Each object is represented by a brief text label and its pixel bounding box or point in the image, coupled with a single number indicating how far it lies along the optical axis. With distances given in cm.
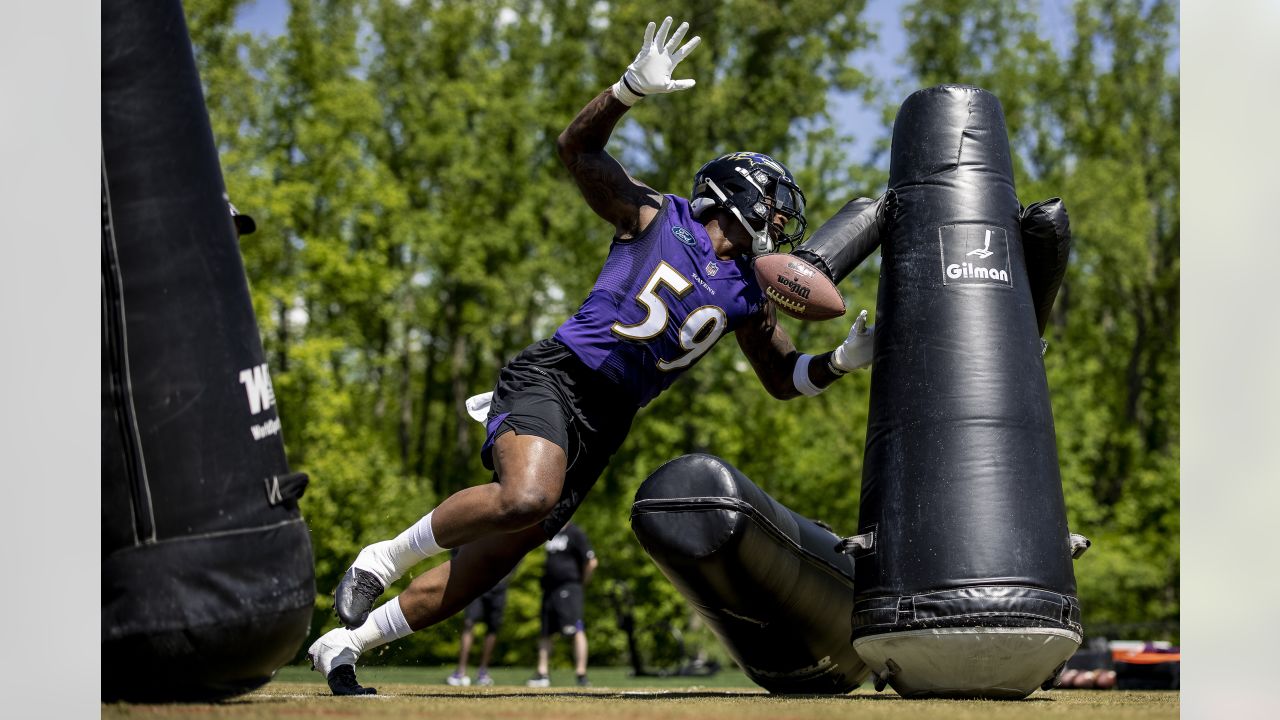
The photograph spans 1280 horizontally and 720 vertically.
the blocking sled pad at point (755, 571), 403
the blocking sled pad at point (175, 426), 334
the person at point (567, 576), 1034
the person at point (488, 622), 1013
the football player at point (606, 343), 406
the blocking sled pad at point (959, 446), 383
